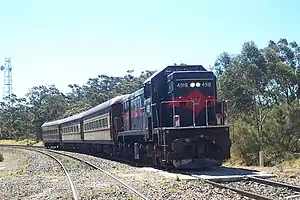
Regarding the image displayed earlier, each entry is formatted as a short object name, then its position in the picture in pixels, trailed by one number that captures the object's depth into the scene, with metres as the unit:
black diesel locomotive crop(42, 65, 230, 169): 15.57
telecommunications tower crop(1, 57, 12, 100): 121.50
